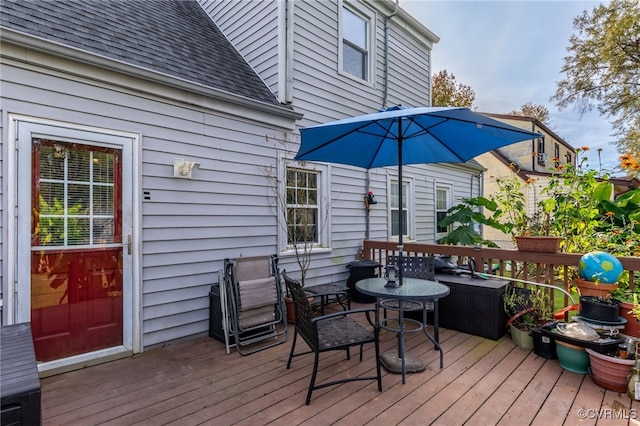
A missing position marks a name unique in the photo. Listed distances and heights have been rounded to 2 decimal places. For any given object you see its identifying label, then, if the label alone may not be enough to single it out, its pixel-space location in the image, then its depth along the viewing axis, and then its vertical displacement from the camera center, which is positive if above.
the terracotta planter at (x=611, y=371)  2.48 -1.21
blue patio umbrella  2.54 +0.73
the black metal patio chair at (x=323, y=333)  2.34 -0.96
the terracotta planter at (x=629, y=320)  2.78 -0.90
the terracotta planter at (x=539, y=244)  3.43 -0.30
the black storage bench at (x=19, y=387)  1.17 -0.67
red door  2.77 -0.31
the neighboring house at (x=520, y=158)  13.43 +2.61
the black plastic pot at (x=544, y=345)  3.08 -1.24
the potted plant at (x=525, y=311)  3.36 -1.02
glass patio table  2.72 -0.68
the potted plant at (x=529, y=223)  3.51 -0.09
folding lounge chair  3.38 -0.95
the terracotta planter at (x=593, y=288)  2.93 -0.66
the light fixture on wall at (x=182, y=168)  3.53 +0.52
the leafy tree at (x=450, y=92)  16.02 +6.18
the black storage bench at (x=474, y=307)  3.54 -1.04
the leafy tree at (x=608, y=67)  10.63 +5.30
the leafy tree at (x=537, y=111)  20.00 +6.47
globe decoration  2.91 -0.47
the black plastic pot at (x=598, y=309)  2.75 -0.80
